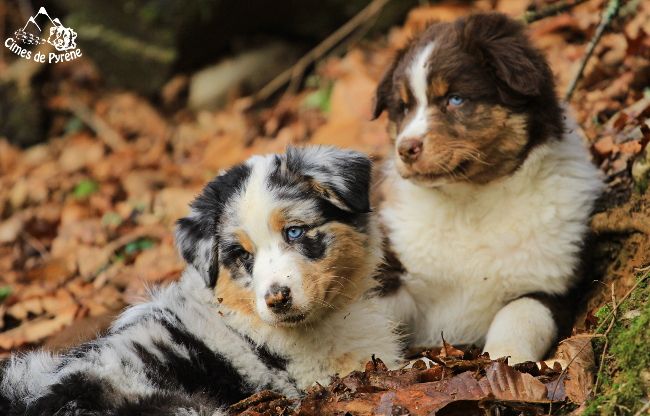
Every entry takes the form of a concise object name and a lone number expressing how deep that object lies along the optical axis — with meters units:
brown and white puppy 4.88
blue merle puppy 3.68
